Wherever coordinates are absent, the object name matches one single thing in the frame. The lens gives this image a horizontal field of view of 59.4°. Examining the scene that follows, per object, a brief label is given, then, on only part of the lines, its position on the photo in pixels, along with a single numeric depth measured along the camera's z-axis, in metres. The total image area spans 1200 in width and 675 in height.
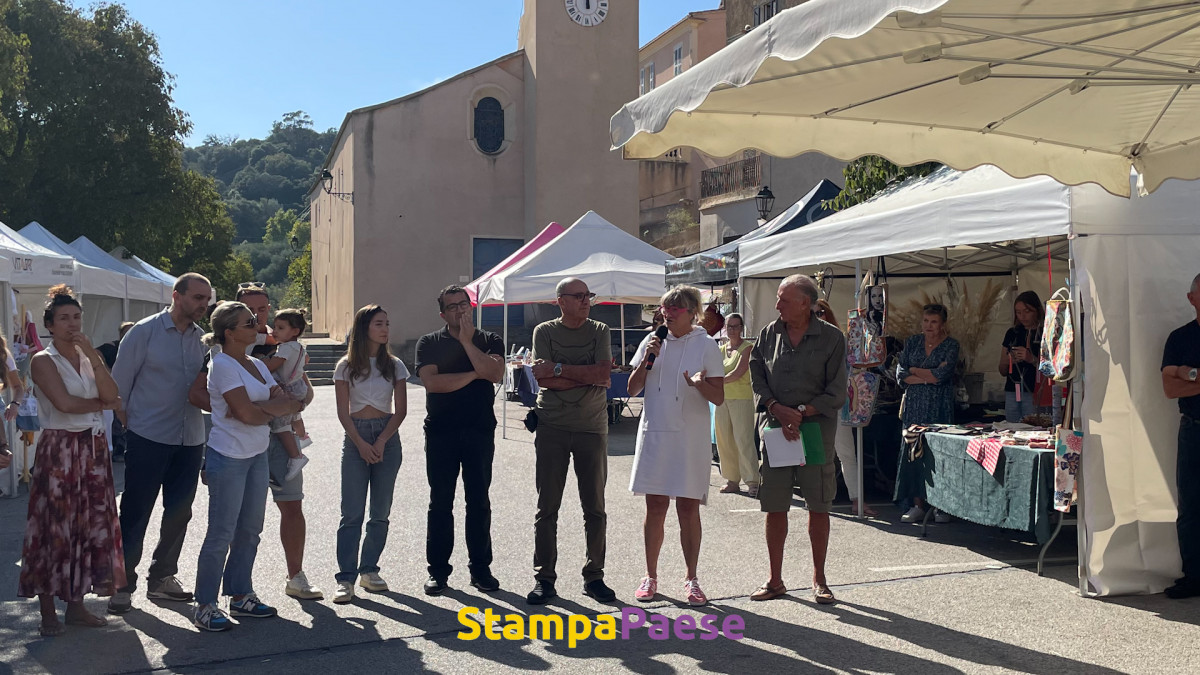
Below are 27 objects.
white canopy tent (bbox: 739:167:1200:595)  6.19
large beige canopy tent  4.23
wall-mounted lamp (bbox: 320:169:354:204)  31.34
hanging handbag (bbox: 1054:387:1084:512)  6.30
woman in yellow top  9.73
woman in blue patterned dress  8.28
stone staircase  28.11
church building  30.41
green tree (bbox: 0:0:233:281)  26.03
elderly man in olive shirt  6.02
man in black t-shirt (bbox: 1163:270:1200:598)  6.05
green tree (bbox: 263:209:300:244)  97.94
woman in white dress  6.02
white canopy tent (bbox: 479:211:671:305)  14.97
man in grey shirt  5.91
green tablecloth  6.62
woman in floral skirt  5.42
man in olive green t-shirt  6.08
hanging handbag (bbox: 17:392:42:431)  7.95
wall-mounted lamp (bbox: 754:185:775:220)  18.70
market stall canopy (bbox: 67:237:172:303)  16.39
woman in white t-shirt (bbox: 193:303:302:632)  5.48
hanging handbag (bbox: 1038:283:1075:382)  6.31
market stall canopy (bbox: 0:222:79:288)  9.82
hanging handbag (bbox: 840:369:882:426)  8.52
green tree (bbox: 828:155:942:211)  13.03
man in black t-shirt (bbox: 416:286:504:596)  6.20
